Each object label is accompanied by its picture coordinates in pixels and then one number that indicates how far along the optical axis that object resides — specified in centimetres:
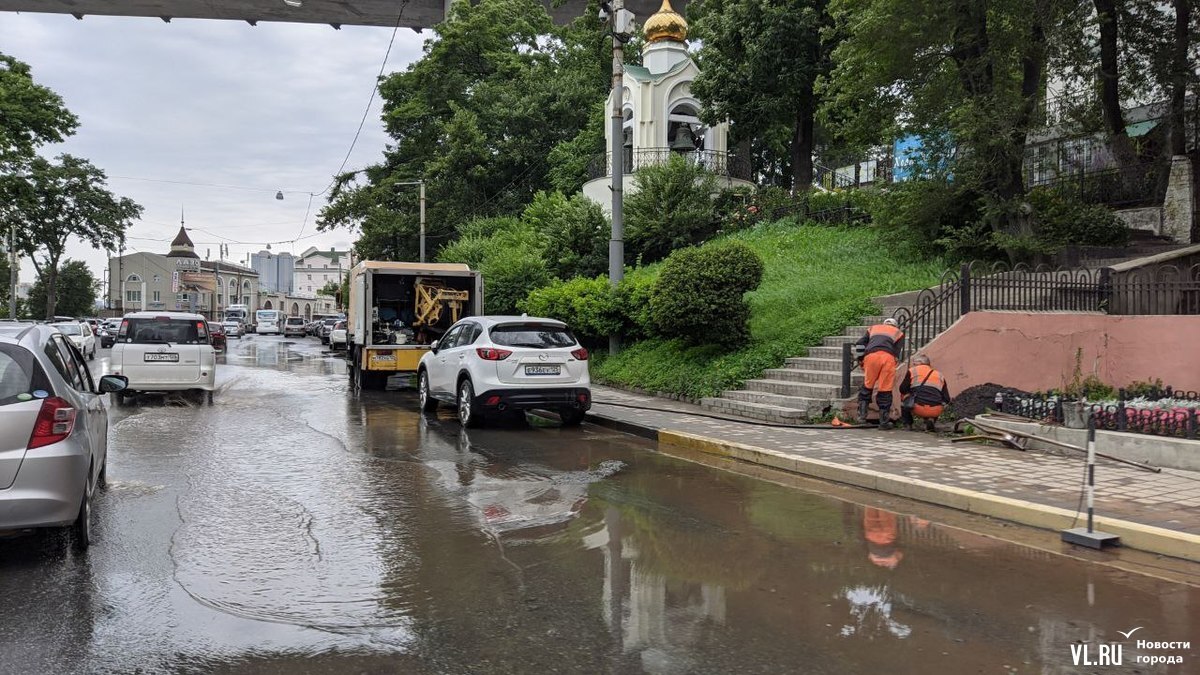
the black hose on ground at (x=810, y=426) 1148
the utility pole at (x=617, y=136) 1638
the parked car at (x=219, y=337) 3728
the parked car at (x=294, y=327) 6419
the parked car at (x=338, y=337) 3809
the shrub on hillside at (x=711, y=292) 1423
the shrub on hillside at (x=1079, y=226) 1563
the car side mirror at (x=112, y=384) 734
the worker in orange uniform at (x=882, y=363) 1113
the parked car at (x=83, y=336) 3262
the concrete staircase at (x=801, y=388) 1213
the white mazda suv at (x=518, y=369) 1199
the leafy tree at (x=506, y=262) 2275
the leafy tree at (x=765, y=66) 2503
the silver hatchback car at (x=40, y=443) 502
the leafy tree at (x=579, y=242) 2384
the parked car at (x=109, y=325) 2783
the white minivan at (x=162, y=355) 1563
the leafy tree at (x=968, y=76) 1516
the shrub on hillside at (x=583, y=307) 1780
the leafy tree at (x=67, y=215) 5675
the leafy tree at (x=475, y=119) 3900
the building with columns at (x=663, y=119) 3019
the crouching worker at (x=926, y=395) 1095
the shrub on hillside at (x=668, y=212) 2389
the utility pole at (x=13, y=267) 5117
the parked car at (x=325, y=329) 4690
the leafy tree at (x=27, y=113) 2755
